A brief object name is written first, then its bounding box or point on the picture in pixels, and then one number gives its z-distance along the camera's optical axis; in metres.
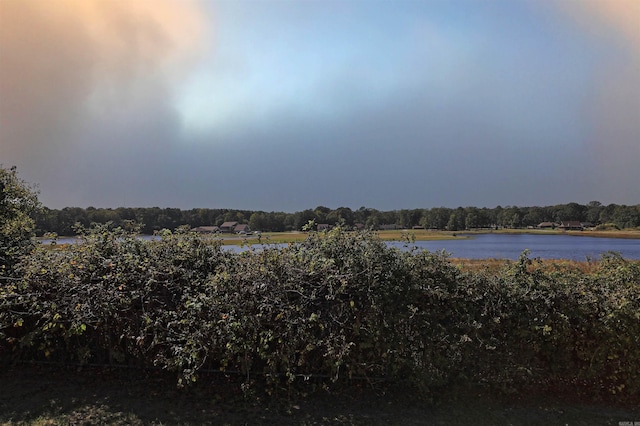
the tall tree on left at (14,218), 6.11
